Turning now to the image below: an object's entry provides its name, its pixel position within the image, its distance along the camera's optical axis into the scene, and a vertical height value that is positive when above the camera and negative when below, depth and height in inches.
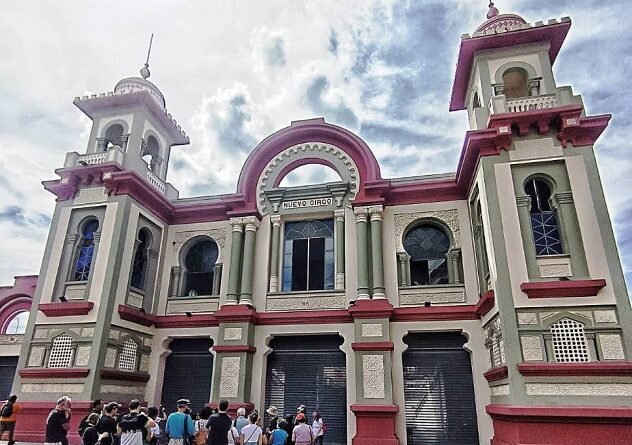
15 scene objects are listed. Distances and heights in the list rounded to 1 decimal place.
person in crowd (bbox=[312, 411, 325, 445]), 388.1 -32.5
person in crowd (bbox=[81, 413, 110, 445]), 225.0 -23.1
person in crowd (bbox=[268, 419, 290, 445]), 291.0 -27.9
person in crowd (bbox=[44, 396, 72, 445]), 269.6 -21.1
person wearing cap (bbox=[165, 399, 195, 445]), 274.8 -22.9
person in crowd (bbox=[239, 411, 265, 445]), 283.1 -26.8
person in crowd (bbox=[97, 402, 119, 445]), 229.6 -16.4
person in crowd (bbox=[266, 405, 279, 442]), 326.0 -21.7
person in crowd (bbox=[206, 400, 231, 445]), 271.6 -21.9
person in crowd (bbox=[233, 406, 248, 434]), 310.9 -21.6
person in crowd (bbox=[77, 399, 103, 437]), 283.4 -14.5
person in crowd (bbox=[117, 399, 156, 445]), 234.1 -18.8
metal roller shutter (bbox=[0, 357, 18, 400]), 553.3 +15.8
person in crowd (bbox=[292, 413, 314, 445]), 316.8 -29.0
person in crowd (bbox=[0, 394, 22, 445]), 395.2 -25.3
